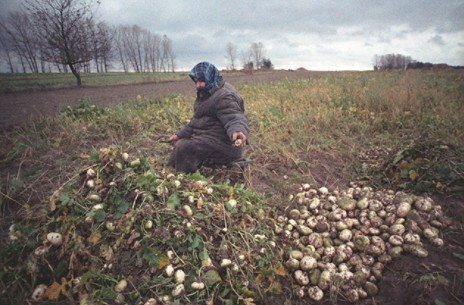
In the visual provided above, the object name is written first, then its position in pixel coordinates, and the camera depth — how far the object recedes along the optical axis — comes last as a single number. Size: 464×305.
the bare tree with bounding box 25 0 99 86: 15.42
